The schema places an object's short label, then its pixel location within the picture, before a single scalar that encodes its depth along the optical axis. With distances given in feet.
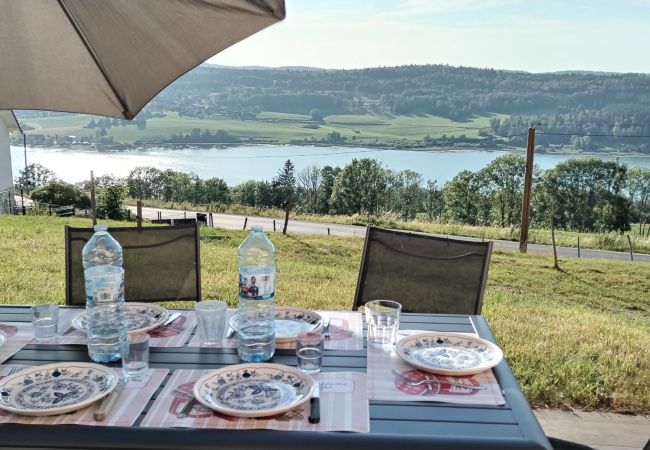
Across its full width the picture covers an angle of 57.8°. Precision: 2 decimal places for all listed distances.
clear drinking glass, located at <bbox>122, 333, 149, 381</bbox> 4.45
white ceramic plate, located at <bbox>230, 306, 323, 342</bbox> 5.39
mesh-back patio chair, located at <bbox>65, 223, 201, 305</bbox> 7.43
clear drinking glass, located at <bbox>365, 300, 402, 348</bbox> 5.18
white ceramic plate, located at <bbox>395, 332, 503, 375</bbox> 4.64
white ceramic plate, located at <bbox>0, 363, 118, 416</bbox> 3.95
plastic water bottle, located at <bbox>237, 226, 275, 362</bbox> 4.83
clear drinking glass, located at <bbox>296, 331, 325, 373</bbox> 4.56
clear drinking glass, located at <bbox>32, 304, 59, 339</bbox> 5.31
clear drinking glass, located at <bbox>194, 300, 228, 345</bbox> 5.20
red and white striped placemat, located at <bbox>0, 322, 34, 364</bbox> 5.05
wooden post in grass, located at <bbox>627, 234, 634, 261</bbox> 48.73
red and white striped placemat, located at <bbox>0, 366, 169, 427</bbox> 3.79
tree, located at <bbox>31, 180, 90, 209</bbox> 80.53
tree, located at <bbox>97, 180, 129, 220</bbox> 65.61
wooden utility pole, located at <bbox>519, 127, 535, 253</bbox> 38.22
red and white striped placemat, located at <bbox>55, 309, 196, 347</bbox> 5.29
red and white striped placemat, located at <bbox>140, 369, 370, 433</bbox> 3.72
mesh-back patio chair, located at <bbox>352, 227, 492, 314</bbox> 7.07
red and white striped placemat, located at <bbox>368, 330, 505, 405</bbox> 4.17
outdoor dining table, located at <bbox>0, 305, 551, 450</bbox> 3.51
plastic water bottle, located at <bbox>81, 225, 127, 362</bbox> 4.84
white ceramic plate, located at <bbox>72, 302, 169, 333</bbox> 5.54
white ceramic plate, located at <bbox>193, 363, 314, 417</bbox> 3.92
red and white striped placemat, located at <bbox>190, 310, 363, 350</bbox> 5.23
